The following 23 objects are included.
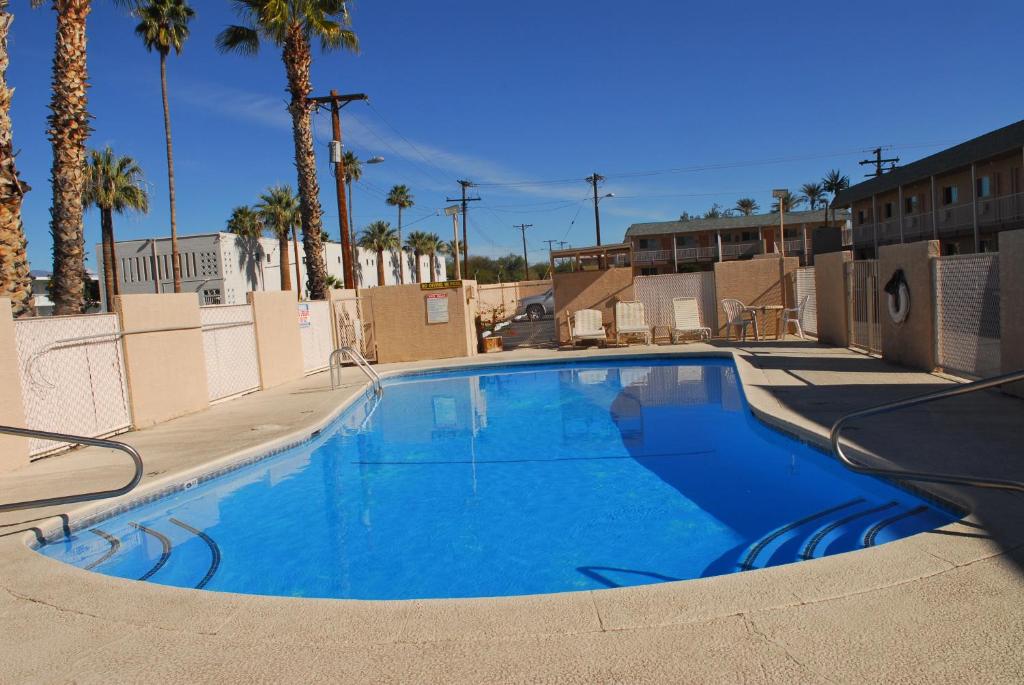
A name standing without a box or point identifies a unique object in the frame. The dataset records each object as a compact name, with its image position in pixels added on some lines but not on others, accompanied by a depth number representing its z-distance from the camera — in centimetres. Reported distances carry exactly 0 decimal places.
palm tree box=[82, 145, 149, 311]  3341
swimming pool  546
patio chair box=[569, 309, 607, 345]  1820
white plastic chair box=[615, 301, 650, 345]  1845
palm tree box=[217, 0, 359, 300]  1931
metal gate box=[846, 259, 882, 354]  1313
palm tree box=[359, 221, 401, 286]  5997
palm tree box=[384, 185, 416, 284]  5953
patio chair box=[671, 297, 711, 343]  1811
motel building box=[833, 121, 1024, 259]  2597
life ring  1111
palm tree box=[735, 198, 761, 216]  8950
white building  4072
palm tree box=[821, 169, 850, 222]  6975
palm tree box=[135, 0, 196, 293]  2731
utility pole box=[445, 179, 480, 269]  5001
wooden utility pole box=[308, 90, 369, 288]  1961
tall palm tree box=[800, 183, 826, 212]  7731
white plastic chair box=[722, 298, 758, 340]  1828
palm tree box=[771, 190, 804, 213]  8308
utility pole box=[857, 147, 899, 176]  5381
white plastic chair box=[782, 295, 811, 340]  1700
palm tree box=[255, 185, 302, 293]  4794
